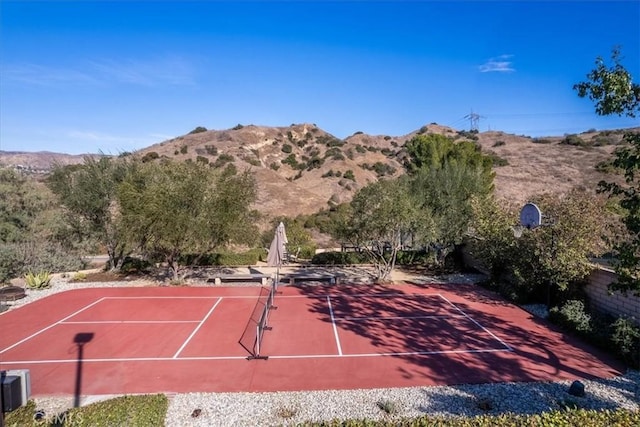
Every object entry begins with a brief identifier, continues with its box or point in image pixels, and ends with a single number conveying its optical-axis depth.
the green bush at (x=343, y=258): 24.27
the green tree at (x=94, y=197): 21.05
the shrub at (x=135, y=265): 22.45
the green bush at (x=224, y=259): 24.09
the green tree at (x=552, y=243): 13.93
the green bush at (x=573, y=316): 12.52
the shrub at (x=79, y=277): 20.00
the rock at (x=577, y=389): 8.65
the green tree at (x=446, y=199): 20.52
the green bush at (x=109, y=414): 6.53
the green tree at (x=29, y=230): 20.50
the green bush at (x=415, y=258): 24.81
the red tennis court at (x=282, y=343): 9.79
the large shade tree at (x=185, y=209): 17.42
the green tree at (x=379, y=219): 18.62
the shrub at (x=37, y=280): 18.20
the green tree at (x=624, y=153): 6.56
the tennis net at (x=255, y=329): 11.01
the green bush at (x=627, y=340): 10.45
